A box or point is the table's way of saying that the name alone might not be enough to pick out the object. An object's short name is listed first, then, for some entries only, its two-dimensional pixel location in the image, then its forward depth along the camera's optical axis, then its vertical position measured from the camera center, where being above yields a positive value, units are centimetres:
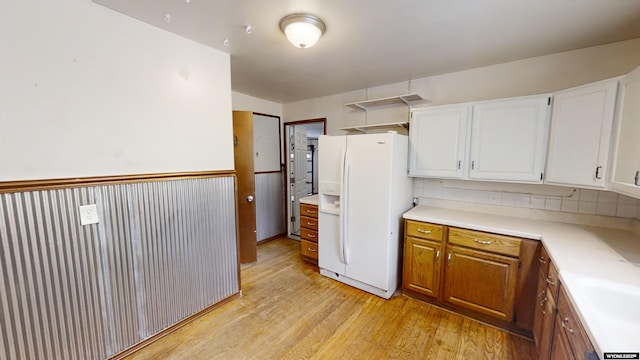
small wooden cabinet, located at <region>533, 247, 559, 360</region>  142 -95
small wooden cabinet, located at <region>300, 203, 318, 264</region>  314 -96
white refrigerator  239 -48
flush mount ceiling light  160 +89
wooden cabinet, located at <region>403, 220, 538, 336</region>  189 -99
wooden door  304 -29
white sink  91 -64
